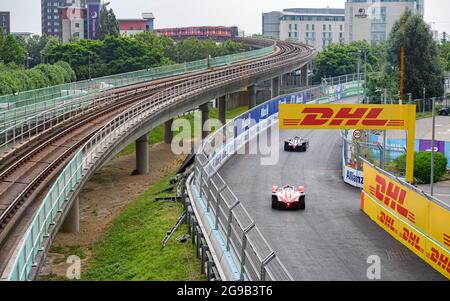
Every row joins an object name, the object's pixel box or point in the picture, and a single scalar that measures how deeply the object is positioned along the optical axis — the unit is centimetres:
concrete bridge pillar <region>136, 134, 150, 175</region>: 5884
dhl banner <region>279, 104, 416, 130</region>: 3725
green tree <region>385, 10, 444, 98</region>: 7925
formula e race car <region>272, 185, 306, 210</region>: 3388
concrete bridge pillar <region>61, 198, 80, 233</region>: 3797
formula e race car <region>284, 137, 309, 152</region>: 5497
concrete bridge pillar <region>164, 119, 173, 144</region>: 7476
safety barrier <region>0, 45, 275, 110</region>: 4919
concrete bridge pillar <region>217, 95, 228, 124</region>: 8650
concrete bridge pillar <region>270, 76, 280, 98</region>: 10788
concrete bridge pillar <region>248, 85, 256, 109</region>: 9488
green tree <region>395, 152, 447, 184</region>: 4300
